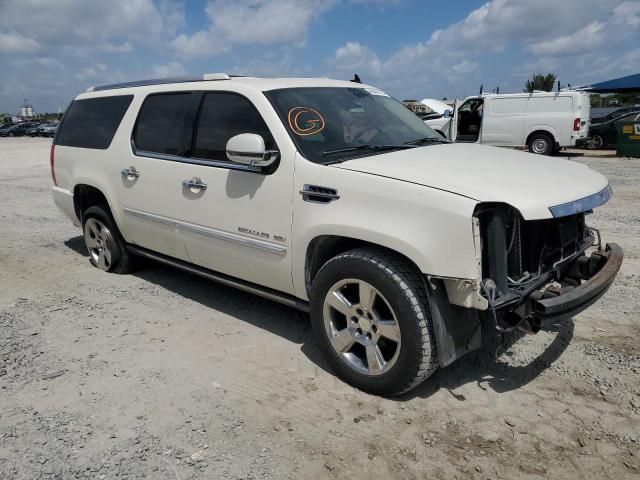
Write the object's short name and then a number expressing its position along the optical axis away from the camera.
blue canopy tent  25.33
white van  15.80
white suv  2.72
